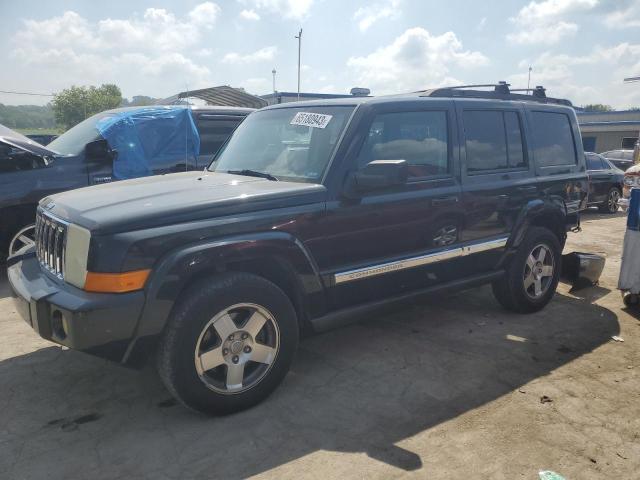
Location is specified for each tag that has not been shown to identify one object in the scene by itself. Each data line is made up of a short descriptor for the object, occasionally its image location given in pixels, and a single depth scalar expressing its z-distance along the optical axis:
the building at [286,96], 24.90
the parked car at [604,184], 12.06
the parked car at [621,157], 19.02
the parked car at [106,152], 5.70
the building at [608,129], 34.31
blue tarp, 6.64
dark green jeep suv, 2.68
